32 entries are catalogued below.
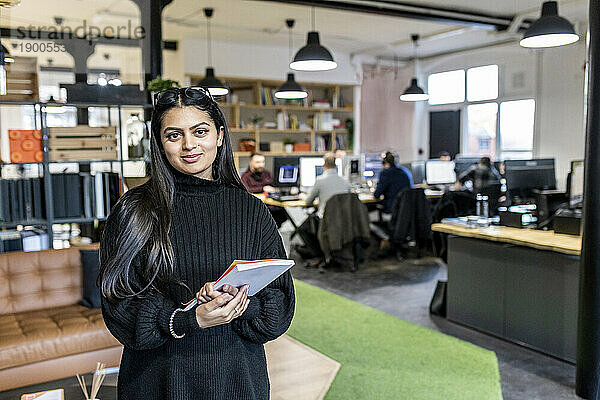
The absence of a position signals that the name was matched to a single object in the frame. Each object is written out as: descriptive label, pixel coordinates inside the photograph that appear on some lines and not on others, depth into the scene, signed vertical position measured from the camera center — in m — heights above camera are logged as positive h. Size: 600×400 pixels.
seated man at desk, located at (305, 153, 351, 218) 6.57 -0.40
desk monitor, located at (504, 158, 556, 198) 5.65 -0.25
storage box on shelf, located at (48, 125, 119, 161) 4.17 +0.07
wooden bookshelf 9.40 +0.70
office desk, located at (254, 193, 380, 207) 6.91 -0.63
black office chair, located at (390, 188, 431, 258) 6.59 -0.77
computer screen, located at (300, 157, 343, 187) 7.84 -0.25
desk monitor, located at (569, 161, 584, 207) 4.55 -0.29
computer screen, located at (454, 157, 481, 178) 9.07 -0.23
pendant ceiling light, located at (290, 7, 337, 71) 5.79 +0.96
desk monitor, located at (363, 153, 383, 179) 8.69 -0.23
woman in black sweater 1.39 -0.29
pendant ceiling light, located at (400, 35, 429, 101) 8.59 +0.87
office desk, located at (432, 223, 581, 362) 3.78 -0.97
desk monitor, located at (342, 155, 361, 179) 8.54 -0.21
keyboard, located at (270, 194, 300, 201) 7.20 -0.59
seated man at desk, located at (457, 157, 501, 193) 7.51 -0.32
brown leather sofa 3.17 -1.02
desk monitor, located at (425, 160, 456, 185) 8.84 -0.33
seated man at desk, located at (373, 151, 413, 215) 7.24 -0.38
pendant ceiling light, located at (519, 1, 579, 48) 4.39 +0.93
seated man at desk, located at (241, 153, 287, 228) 7.66 -0.37
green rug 3.34 -1.40
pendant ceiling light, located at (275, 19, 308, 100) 7.59 +0.83
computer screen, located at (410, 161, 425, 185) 8.90 -0.33
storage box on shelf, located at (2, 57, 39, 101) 4.01 +0.52
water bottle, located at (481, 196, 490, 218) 4.90 -0.49
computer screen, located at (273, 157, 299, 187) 7.73 -0.27
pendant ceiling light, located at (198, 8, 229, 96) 7.08 +0.89
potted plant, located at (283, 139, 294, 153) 9.75 +0.11
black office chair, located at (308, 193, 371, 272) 6.23 -0.85
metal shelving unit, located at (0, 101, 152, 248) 4.02 -0.13
